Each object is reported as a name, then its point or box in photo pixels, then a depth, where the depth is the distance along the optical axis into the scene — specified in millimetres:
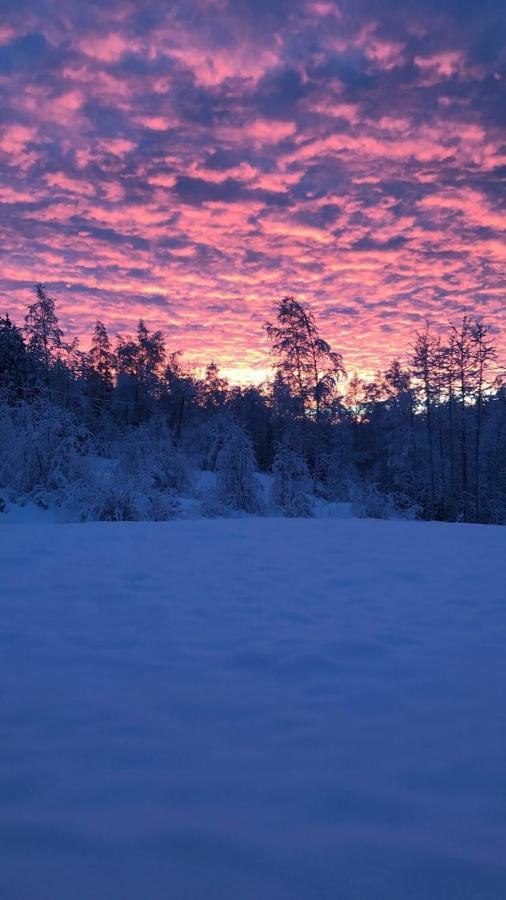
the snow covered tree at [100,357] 42312
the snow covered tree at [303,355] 22266
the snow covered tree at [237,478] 14961
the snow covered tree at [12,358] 24266
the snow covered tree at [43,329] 30061
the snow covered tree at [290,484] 15422
